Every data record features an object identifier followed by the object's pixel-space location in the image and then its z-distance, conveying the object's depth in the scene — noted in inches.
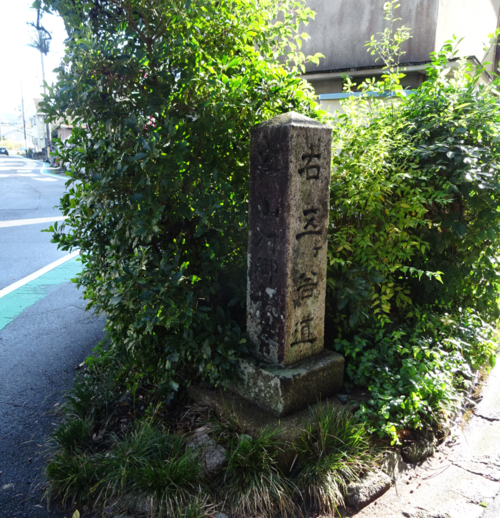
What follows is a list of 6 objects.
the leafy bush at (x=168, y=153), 114.0
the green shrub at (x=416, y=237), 129.6
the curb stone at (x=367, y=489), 102.7
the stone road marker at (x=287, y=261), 114.7
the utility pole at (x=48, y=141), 1774.1
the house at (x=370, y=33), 307.4
